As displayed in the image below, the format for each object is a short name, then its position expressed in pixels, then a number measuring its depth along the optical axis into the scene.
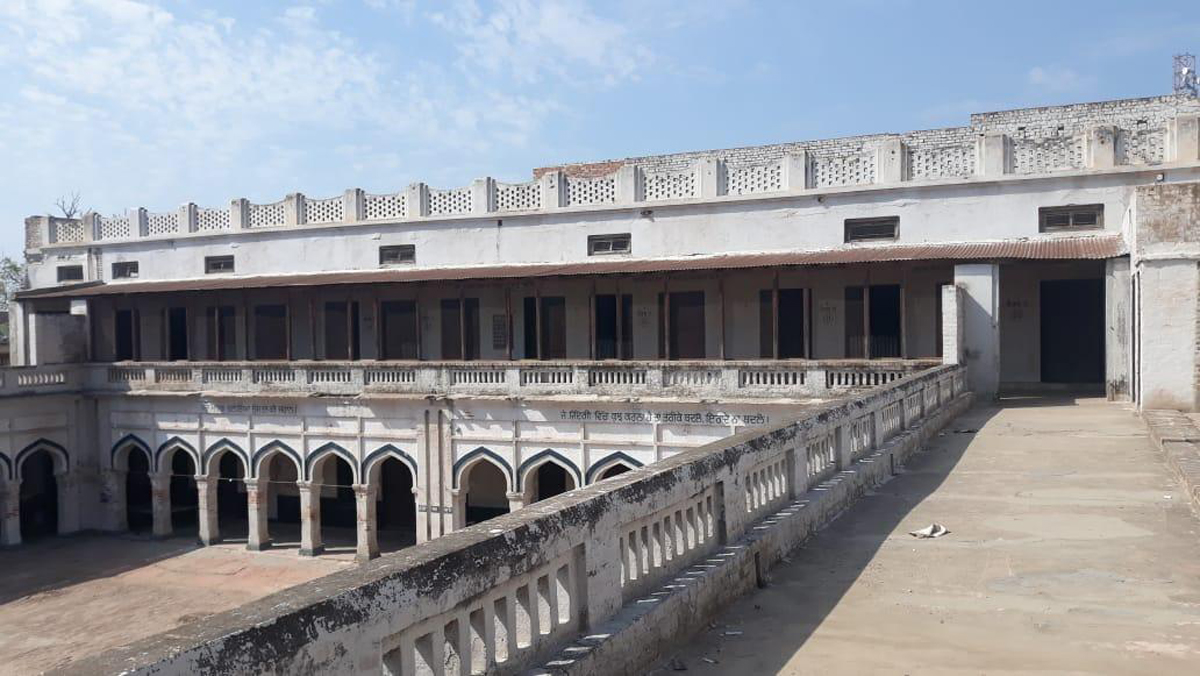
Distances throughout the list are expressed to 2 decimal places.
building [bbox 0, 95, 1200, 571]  20.50
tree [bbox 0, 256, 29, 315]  58.91
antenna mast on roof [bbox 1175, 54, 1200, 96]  38.19
